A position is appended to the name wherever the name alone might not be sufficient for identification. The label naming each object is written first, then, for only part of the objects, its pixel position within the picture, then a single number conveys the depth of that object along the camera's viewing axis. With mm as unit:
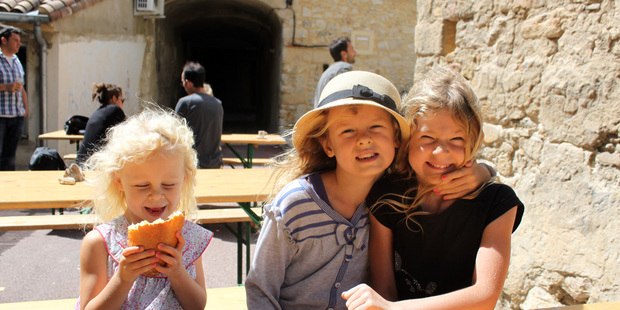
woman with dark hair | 4750
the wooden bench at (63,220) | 3431
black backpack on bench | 4898
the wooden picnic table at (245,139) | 6086
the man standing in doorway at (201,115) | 5203
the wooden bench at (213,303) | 2045
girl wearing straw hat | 1601
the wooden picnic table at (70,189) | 2756
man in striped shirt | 6090
